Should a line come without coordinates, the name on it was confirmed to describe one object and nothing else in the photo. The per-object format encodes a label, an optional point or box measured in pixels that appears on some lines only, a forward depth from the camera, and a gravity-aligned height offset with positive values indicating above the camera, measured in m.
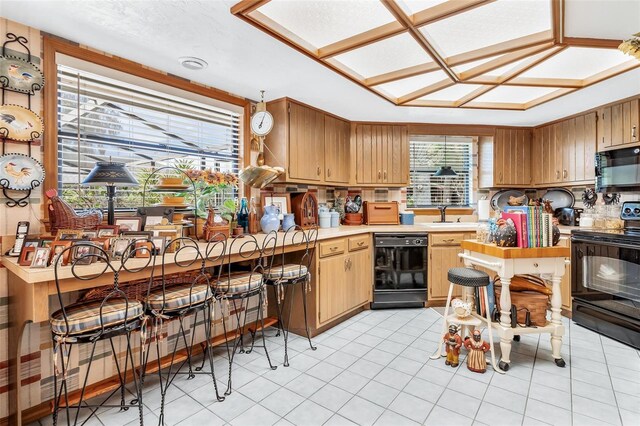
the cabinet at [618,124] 3.07 +0.85
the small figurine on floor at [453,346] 2.33 -1.03
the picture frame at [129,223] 2.06 -0.08
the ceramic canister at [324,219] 3.65 -0.12
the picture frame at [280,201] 3.22 +0.09
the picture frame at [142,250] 1.74 -0.22
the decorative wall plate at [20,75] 1.76 +0.79
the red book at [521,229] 2.29 -0.16
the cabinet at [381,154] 4.02 +0.70
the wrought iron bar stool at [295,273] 2.47 -0.52
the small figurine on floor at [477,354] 2.25 -1.06
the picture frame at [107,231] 1.84 -0.12
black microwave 3.03 +0.37
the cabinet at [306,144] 3.17 +0.71
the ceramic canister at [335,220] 3.74 -0.13
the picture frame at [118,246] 1.71 -0.20
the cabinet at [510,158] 4.20 +0.67
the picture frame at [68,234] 1.67 -0.13
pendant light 4.11 +0.47
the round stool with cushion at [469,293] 2.29 -0.68
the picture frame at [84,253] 1.57 -0.22
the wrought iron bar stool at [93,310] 1.46 -0.51
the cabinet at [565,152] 3.55 +0.68
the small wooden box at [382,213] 4.03 -0.06
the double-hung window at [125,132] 2.09 +0.61
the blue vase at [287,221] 3.24 -0.12
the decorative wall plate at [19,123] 1.76 +0.51
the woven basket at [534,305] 2.36 -0.74
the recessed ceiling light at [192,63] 2.28 +1.11
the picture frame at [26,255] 1.58 -0.23
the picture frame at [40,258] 1.47 -0.22
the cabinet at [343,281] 2.96 -0.75
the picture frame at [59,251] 1.51 -0.20
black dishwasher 3.60 -0.74
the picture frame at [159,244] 1.81 -0.20
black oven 2.66 -0.70
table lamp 1.88 +0.21
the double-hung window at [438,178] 4.49 +0.46
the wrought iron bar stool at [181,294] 1.79 -0.51
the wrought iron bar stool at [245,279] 2.15 -0.50
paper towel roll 3.96 -0.02
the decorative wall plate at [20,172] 1.75 +0.23
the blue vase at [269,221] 2.97 -0.11
